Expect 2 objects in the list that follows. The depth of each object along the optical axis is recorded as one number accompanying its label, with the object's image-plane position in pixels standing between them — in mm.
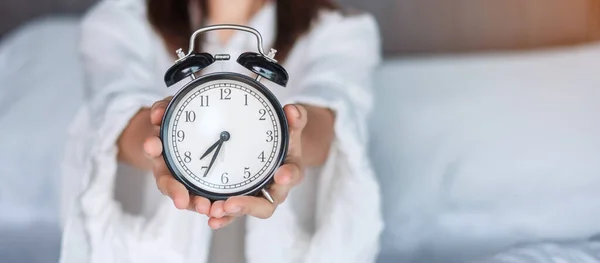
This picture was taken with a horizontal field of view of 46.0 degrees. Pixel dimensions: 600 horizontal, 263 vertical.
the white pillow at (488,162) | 1008
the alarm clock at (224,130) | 563
